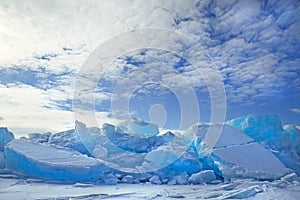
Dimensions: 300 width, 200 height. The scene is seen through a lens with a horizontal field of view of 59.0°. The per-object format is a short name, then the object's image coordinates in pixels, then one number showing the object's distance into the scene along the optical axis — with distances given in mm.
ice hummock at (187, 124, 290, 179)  9547
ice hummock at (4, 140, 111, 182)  8484
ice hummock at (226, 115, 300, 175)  12945
